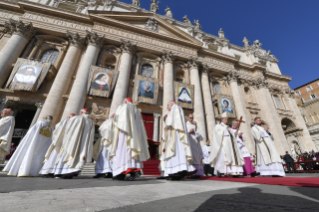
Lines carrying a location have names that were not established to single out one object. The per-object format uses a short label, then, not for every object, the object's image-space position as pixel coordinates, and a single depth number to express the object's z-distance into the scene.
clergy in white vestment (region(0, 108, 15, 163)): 4.59
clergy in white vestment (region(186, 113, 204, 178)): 4.04
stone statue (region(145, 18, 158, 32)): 14.82
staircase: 6.96
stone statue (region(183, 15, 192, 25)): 19.19
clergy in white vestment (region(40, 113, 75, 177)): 3.66
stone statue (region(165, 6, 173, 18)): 18.57
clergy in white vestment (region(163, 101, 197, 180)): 3.26
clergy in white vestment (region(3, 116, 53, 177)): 3.48
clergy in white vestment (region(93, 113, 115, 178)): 3.55
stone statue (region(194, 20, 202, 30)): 19.15
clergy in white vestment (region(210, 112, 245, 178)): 4.24
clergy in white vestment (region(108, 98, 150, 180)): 2.99
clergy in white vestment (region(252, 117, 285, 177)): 4.57
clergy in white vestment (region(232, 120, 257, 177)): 4.71
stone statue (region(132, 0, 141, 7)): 17.32
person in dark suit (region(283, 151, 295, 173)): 7.41
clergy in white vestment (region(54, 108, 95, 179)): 3.43
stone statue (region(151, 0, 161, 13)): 17.36
